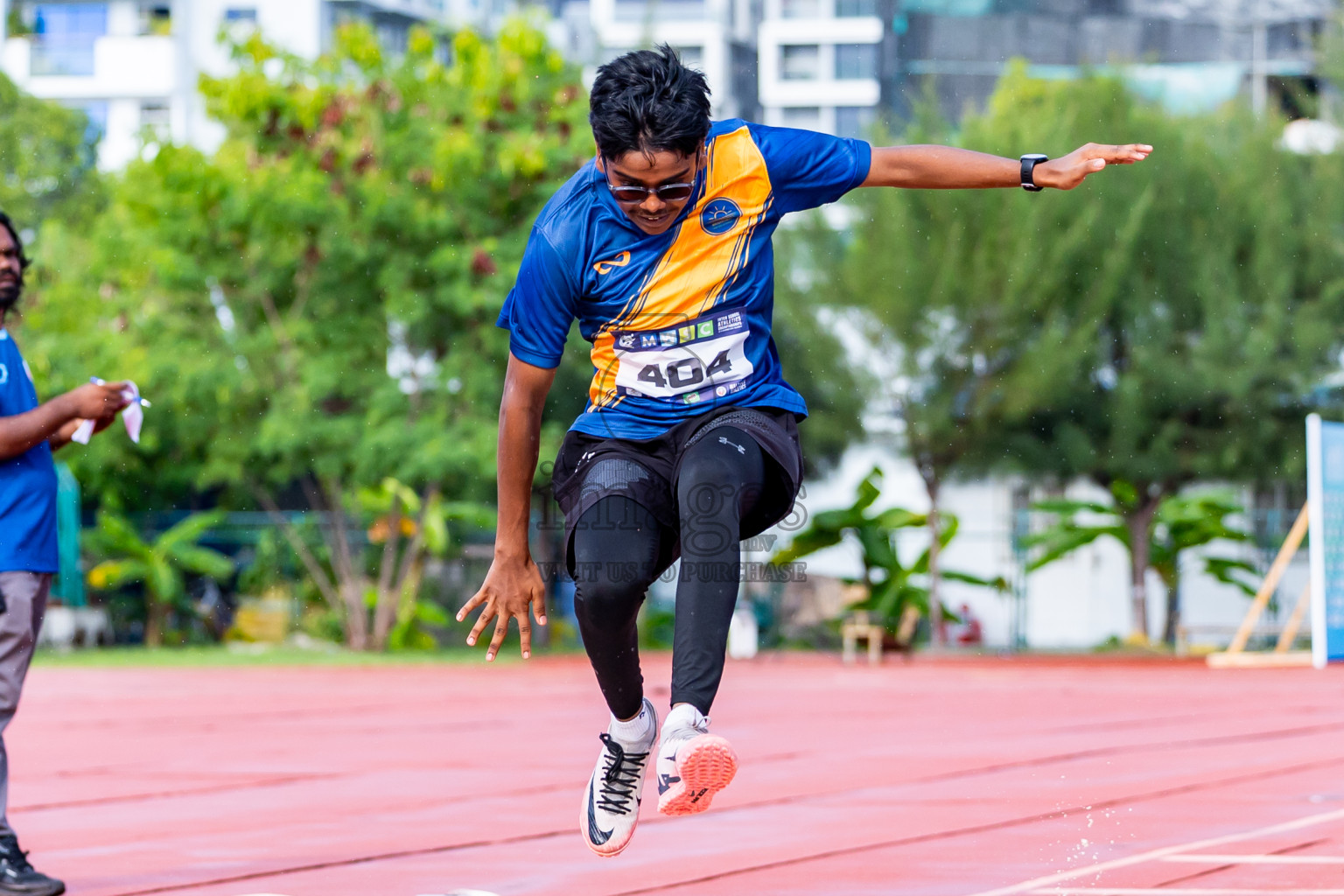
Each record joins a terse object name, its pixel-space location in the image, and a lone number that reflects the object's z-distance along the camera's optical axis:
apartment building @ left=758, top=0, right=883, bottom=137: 71.75
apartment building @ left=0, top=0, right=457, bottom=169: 52.97
